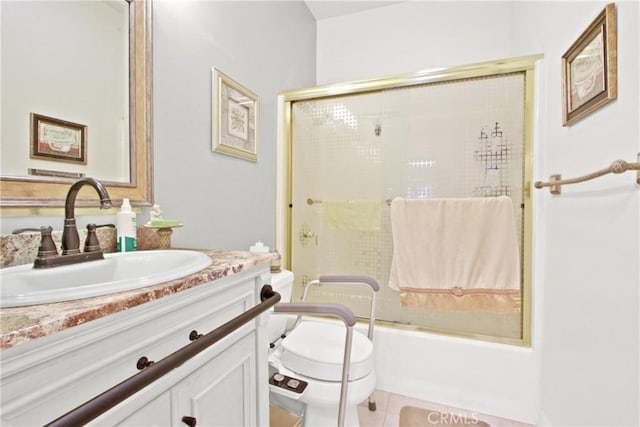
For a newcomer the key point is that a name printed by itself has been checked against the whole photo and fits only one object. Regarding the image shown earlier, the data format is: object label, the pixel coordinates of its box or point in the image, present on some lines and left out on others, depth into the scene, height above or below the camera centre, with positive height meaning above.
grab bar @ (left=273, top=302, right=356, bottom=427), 1.02 -0.36
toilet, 1.18 -0.68
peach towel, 1.54 -0.24
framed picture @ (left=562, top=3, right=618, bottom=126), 0.89 +0.49
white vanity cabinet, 0.37 -0.25
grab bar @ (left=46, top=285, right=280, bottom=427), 0.39 -0.27
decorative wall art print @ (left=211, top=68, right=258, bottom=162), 1.39 +0.47
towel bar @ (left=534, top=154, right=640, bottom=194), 0.77 +0.11
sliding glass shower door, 1.61 +0.26
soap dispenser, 0.89 -0.06
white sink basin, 0.44 -0.13
